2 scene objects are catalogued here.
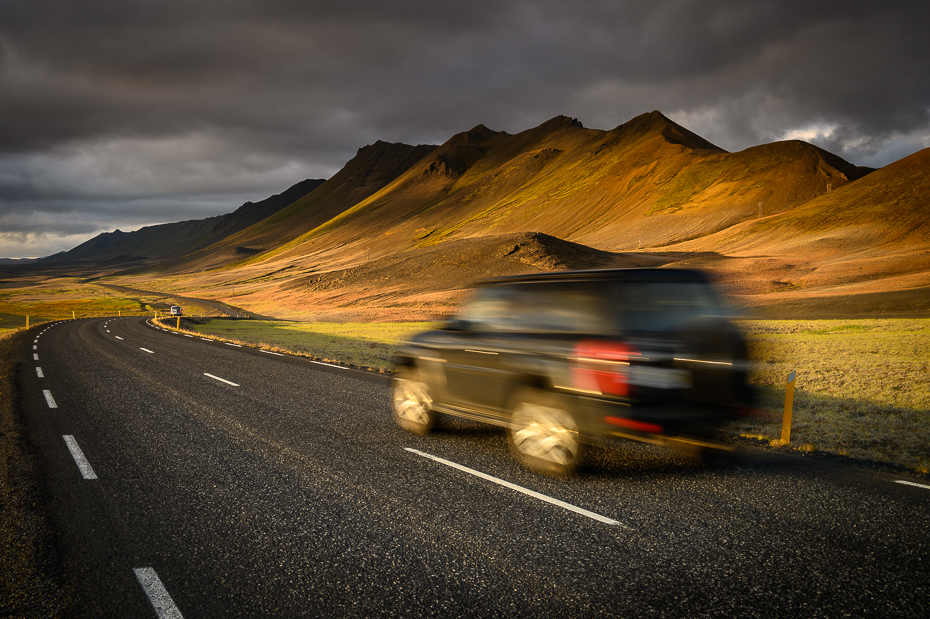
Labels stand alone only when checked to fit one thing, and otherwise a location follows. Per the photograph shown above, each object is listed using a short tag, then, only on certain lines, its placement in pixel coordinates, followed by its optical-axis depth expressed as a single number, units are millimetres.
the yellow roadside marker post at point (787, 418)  6957
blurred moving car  5086
